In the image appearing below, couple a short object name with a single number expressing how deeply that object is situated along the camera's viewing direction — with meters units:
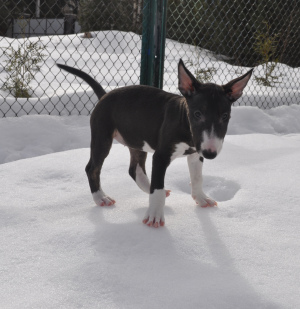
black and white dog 2.23
